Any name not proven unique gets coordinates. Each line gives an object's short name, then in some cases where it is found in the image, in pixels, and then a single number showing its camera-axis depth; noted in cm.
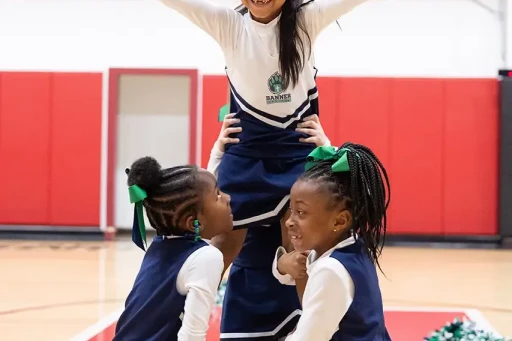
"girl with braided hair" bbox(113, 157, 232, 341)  339
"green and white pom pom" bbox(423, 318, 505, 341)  479
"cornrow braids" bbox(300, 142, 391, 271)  332
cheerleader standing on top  405
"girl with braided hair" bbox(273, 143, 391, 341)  306
